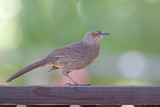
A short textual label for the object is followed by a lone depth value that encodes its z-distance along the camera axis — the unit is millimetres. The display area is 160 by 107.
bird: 8690
